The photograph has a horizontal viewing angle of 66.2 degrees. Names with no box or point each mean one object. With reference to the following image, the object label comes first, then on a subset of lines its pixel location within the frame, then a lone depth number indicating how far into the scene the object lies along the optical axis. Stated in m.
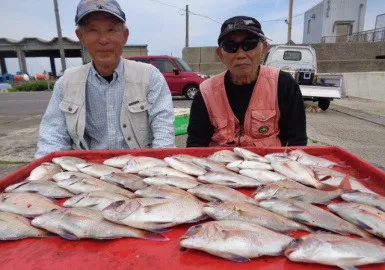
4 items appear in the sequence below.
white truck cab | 10.16
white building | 30.48
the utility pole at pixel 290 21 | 22.52
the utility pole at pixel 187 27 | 30.84
